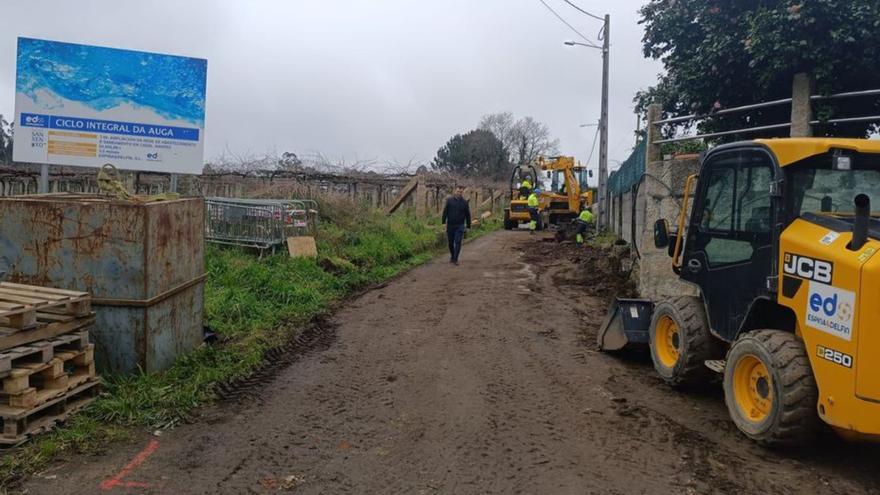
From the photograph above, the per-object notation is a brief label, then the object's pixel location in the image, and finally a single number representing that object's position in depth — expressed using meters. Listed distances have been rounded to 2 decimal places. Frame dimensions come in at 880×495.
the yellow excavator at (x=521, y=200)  28.97
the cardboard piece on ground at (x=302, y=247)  12.43
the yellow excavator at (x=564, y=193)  28.66
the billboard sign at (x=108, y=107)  8.51
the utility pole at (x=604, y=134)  22.33
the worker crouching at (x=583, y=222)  22.38
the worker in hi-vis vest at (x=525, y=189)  29.11
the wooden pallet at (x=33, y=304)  4.79
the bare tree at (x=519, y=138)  76.94
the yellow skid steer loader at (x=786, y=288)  4.20
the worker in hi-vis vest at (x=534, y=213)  27.08
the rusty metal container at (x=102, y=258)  5.90
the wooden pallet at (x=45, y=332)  4.70
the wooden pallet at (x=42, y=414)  4.58
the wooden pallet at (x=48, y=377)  4.63
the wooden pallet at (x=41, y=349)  4.59
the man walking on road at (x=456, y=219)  15.40
